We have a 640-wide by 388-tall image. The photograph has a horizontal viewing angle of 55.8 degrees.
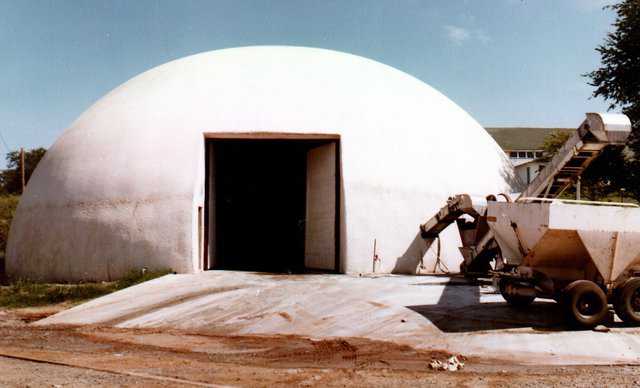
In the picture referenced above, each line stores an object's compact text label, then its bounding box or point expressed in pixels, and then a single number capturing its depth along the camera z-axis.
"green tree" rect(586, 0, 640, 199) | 19.84
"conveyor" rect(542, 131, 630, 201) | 19.92
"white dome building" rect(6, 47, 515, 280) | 16.38
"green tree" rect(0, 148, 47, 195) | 56.16
